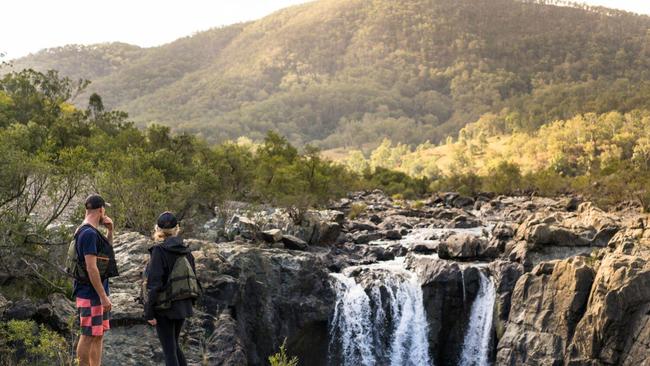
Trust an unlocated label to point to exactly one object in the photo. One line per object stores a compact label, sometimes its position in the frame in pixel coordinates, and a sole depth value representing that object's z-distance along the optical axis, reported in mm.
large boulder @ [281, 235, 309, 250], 32500
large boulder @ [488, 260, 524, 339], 26969
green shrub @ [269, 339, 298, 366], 12566
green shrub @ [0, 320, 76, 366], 13600
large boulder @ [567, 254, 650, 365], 22000
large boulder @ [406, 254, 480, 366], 28172
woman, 10594
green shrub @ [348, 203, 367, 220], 58944
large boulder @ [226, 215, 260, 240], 32562
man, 10375
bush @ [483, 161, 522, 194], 101812
